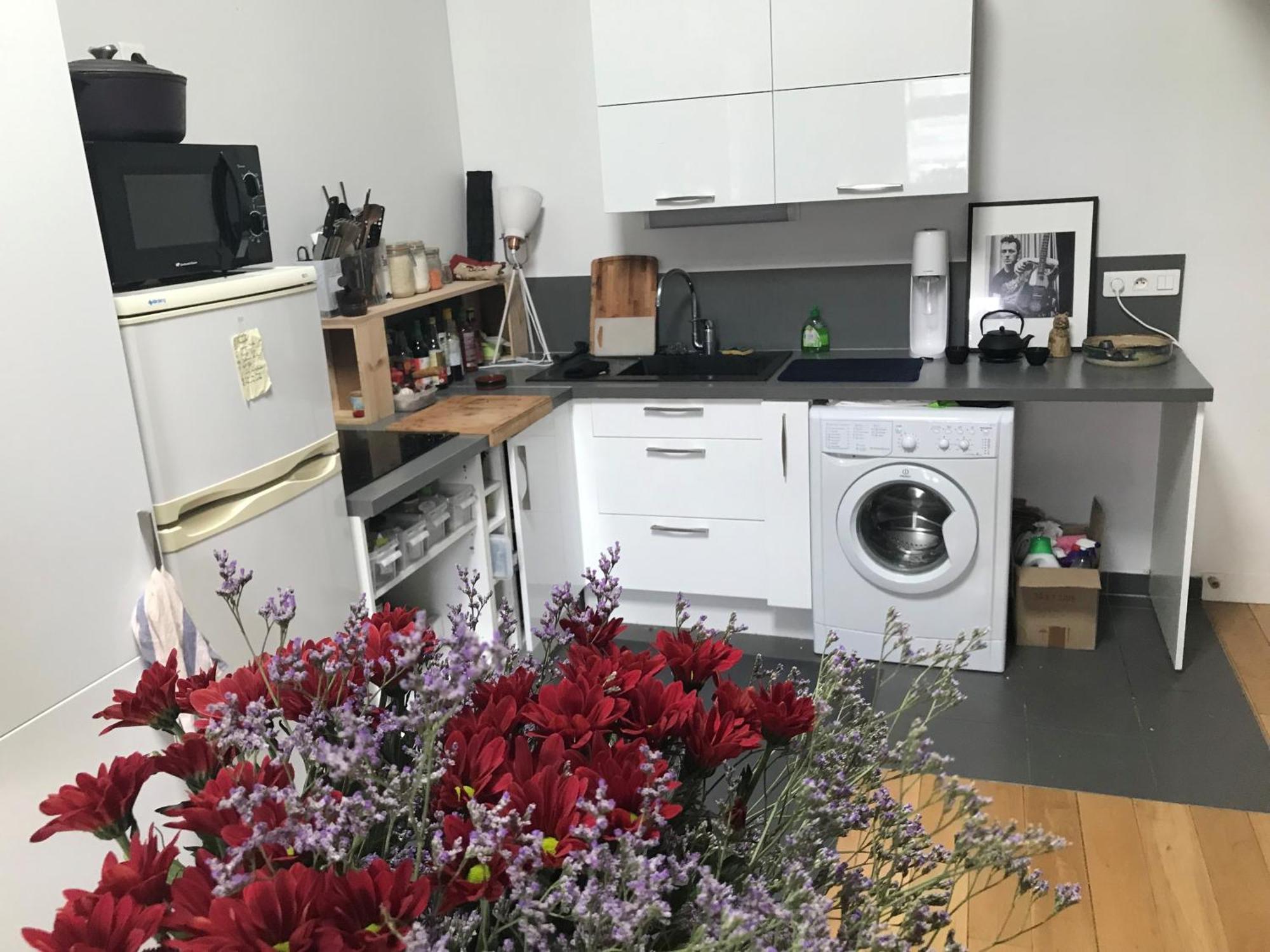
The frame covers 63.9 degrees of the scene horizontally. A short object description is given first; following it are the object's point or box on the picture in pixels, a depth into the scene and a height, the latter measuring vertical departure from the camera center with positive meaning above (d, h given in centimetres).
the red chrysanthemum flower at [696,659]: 71 -31
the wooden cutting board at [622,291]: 372 -32
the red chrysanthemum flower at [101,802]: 59 -32
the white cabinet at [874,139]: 298 +14
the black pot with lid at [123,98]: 167 +22
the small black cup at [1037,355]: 312 -53
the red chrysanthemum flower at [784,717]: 66 -33
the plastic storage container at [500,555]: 299 -98
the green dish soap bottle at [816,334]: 358 -49
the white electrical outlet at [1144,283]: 325 -35
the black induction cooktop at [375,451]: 243 -59
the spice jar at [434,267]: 343 -18
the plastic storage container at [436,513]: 262 -75
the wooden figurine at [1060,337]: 323 -49
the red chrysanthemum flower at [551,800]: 56 -32
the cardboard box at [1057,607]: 317 -131
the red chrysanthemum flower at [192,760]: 62 -32
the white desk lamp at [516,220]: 370 -4
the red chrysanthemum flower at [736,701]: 66 -32
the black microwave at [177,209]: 166 +3
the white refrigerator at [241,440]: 169 -38
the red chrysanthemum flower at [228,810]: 55 -31
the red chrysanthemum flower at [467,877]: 53 -34
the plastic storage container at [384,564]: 235 -78
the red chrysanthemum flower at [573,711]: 63 -31
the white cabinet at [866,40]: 293 +42
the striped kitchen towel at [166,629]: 163 -63
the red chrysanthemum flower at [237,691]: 66 -29
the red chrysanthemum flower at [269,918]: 49 -33
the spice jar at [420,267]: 332 -17
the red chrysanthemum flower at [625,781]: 56 -32
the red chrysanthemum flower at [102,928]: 50 -34
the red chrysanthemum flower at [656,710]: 64 -31
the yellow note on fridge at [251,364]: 184 -25
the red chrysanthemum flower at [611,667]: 67 -31
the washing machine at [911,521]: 293 -99
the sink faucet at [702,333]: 368 -48
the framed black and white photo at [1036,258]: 329 -26
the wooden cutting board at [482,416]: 284 -58
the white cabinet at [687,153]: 314 +14
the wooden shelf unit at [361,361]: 292 -41
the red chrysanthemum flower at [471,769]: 59 -32
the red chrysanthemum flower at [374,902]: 51 -34
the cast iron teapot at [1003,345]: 320 -50
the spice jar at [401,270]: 322 -17
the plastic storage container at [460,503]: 275 -77
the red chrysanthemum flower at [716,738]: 63 -33
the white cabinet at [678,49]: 307 +44
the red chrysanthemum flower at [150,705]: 68 -31
